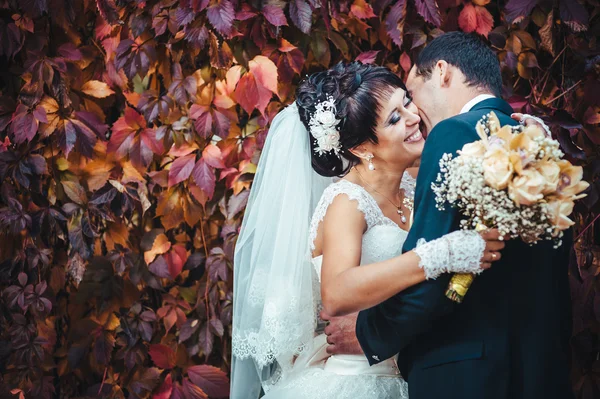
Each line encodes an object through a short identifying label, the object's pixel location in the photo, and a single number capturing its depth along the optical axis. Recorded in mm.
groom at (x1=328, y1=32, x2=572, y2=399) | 1739
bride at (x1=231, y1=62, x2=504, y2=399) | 2170
